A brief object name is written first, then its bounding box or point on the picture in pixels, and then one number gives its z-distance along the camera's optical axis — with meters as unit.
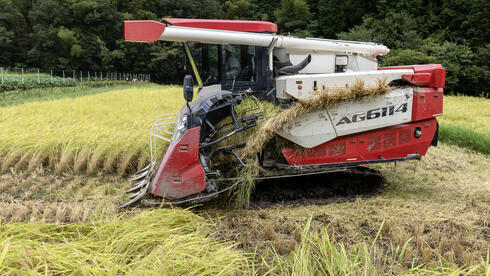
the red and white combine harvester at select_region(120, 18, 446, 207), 3.66
